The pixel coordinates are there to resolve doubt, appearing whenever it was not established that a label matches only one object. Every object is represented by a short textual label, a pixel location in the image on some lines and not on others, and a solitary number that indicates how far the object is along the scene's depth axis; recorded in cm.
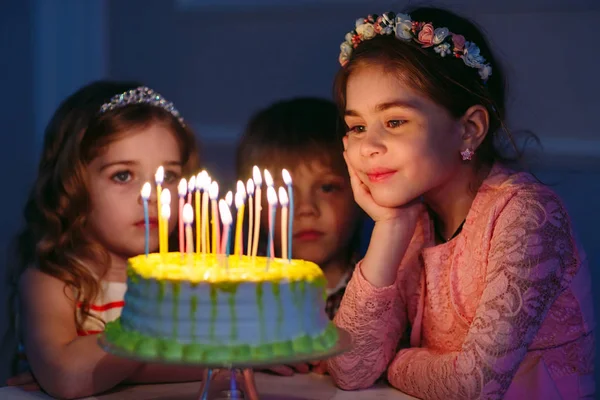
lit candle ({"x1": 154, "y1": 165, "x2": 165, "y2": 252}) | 158
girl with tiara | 180
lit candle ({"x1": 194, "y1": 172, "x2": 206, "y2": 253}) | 156
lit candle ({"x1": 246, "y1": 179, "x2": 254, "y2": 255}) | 154
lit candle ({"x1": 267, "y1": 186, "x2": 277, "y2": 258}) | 149
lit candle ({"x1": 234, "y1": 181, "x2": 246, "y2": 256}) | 151
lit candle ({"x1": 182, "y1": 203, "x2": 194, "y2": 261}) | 150
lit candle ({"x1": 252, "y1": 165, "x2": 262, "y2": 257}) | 155
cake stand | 144
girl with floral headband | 169
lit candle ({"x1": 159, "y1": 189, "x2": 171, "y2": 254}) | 153
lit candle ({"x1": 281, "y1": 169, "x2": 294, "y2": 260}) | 154
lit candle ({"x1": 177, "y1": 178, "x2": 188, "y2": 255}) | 155
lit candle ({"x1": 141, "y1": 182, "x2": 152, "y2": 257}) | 157
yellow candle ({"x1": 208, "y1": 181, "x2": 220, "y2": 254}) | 154
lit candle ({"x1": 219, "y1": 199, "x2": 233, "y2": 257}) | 149
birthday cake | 145
